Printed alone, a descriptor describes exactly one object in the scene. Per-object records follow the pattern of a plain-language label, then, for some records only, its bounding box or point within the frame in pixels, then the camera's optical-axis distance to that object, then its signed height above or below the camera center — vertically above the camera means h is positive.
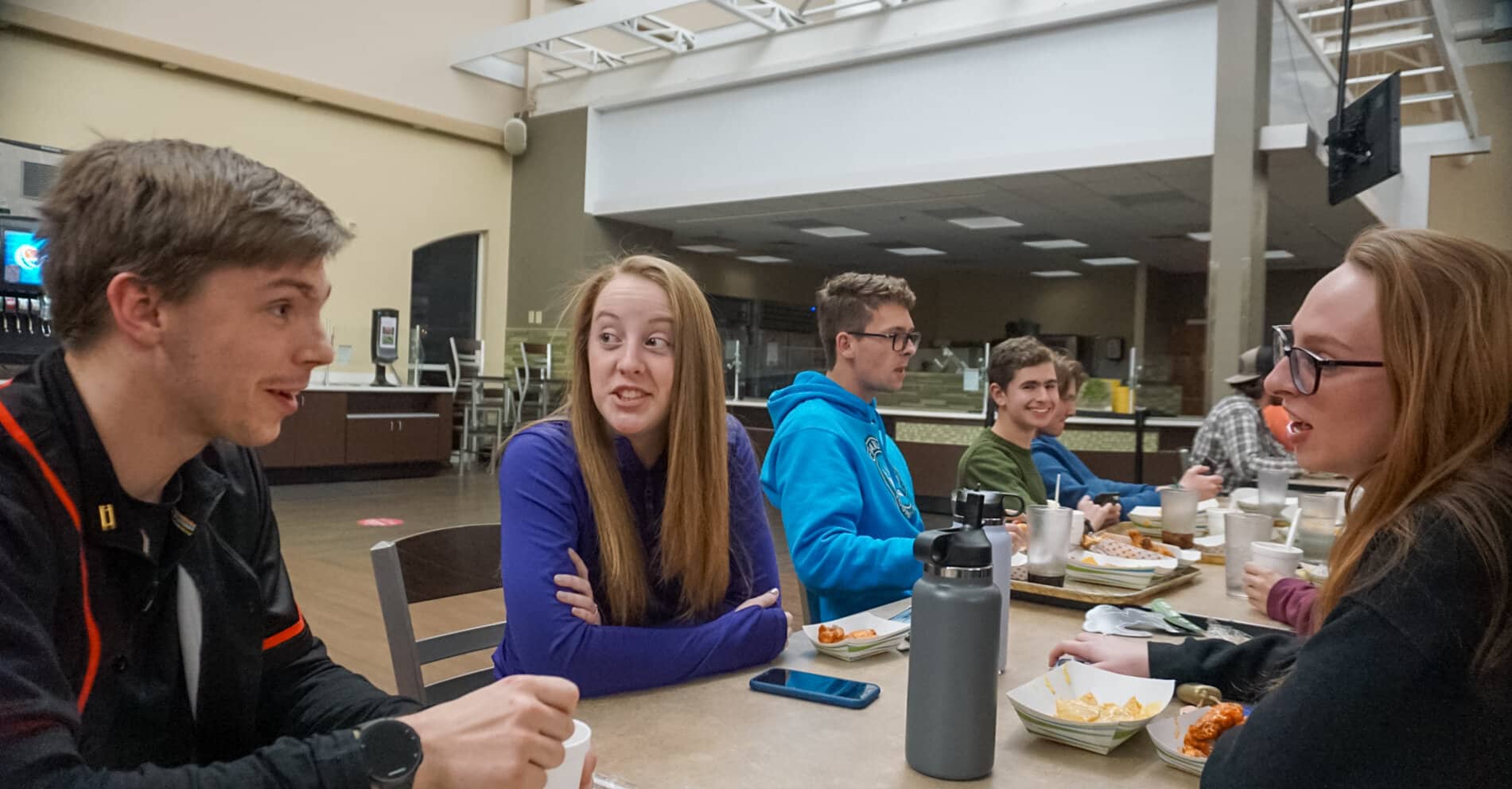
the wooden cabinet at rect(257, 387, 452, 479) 8.45 -0.74
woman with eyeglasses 0.78 -0.11
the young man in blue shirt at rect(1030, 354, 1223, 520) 3.23 -0.32
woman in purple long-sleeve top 1.44 -0.22
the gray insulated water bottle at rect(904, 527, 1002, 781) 0.95 -0.27
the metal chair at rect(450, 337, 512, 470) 10.52 -0.48
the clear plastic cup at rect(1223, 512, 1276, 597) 1.92 -0.30
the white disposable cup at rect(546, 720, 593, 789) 0.86 -0.36
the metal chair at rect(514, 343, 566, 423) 10.97 -0.23
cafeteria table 0.98 -0.40
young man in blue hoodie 1.97 -0.20
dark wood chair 1.50 -0.38
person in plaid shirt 4.35 -0.24
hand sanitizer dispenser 10.01 +0.17
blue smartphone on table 1.19 -0.40
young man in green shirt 2.92 -0.13
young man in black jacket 0.85 -0.15
